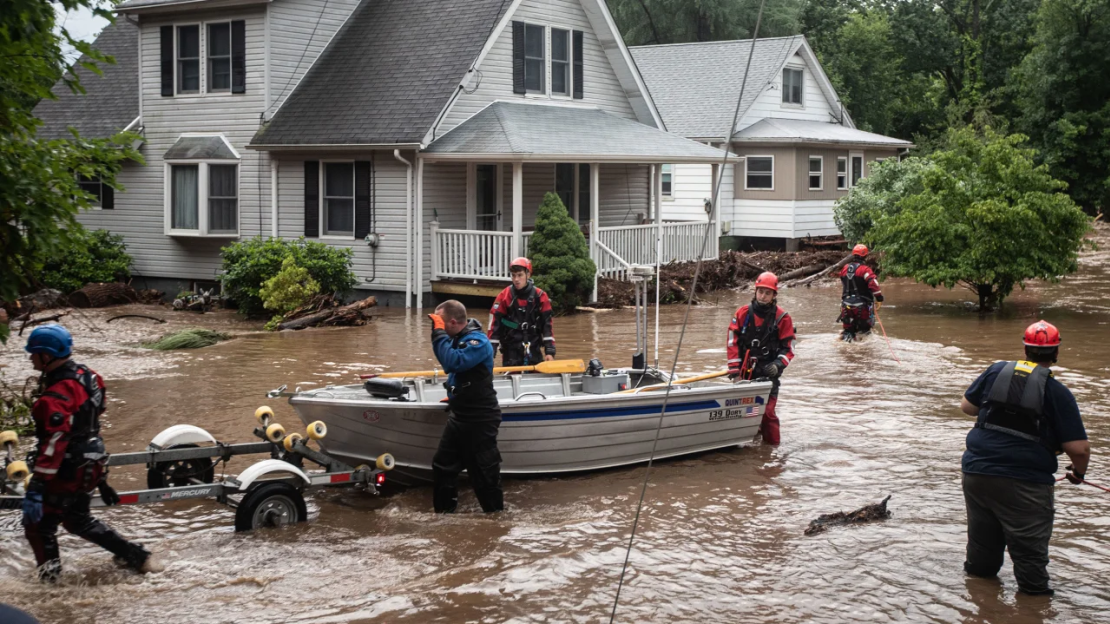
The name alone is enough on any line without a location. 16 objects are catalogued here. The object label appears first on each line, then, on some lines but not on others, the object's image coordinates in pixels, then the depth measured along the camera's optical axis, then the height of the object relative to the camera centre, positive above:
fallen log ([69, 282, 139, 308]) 24.55 -0.37
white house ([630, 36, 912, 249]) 34.59 +4.05
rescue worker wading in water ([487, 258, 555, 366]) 12.45 -0.46
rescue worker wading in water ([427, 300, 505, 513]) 9.38 -1.03
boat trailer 8.64 -1.47
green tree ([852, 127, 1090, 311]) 21.83 +0.99
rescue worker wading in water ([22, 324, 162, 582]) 7.42 -1.09
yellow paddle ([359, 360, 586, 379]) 11.02 -0.82
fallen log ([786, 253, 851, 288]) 29.25 +0.17
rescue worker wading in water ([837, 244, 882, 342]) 18.62 -0.28
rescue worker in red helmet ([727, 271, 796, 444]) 11.94 -0.61
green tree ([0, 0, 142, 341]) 8.11 +0.81
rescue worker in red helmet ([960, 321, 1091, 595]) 7.34 -1.02
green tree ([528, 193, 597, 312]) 22.61 +0.41
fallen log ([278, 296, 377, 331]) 21.02 -0.69
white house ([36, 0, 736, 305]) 23.56 +2.92
